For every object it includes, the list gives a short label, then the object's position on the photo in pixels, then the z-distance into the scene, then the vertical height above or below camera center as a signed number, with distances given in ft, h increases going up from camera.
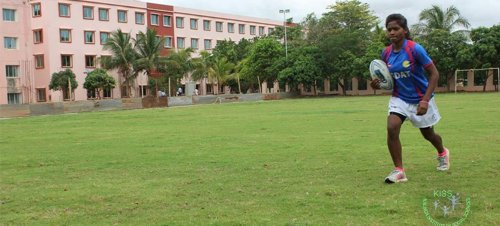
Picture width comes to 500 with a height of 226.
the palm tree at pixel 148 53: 183.21 +13.99
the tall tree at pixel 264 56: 197.98 +12.91
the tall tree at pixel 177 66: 187.52 +9.52
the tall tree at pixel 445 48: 165.48 +12.47
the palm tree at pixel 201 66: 202.67 +9.87
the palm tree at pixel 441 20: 180.55 +23.01
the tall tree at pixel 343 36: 183.62 +18.93
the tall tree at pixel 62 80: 178.50 +4.63
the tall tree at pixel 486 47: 161.17 +12.25
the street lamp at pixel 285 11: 210.18 +31.57
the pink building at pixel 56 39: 183.73 +19.85
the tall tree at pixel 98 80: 177.68 +4.39
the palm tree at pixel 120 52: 181.98 +14.37
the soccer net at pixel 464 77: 164.96 +3.06
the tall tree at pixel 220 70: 213.05 +8.53
